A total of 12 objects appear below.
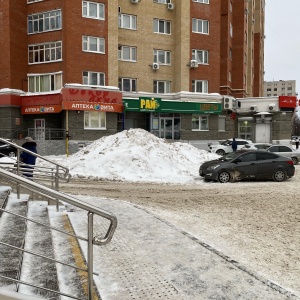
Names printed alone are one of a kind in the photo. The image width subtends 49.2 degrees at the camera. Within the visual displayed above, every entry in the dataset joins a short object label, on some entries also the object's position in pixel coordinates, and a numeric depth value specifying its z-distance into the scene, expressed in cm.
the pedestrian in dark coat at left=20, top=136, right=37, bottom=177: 1181
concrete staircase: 377
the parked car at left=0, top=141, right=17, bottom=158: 2063
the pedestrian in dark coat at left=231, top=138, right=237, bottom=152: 2830
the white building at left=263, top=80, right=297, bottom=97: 16900
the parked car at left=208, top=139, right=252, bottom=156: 2955
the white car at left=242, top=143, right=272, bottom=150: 2582
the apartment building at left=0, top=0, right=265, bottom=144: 2852
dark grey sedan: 1529
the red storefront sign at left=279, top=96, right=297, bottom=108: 3653
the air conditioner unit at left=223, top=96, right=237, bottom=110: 3406
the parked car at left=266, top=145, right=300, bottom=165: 2280
